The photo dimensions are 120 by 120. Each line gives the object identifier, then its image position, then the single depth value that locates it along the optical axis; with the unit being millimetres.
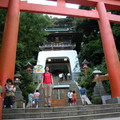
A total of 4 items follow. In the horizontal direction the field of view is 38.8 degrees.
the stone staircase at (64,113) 4723
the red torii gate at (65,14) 6925
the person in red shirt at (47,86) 6250
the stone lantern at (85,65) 18503
